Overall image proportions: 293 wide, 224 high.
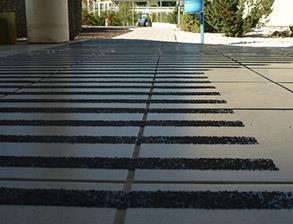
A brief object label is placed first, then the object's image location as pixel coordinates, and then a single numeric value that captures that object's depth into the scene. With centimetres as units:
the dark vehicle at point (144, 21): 4675
